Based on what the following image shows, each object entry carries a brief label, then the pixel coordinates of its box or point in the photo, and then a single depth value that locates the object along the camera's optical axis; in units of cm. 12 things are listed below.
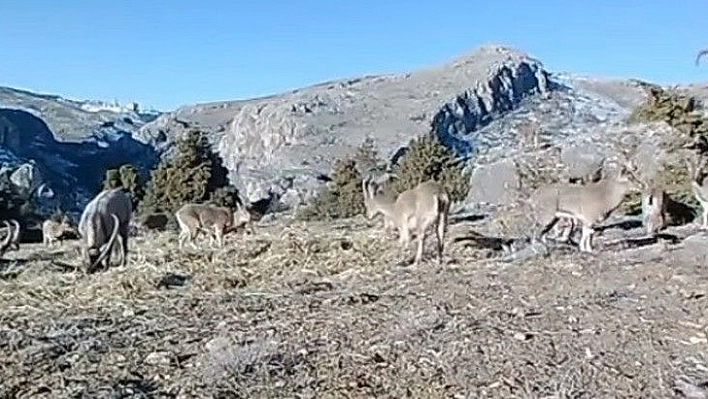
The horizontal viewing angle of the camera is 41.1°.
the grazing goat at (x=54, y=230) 2339
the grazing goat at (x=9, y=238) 1443
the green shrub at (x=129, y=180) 4384
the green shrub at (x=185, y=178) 3838
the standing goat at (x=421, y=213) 1138
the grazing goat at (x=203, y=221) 1641
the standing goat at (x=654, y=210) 1391
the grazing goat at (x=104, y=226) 1237
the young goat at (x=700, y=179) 1488
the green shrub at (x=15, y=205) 3872
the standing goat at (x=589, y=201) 1177
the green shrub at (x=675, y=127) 2021
